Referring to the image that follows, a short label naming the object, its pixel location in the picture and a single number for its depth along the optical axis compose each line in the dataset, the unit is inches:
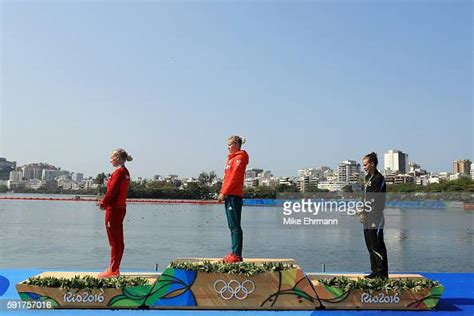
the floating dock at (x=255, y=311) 211.8
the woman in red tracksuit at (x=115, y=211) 242.1
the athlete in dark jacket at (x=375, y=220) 241.8
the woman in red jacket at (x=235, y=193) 245.4
